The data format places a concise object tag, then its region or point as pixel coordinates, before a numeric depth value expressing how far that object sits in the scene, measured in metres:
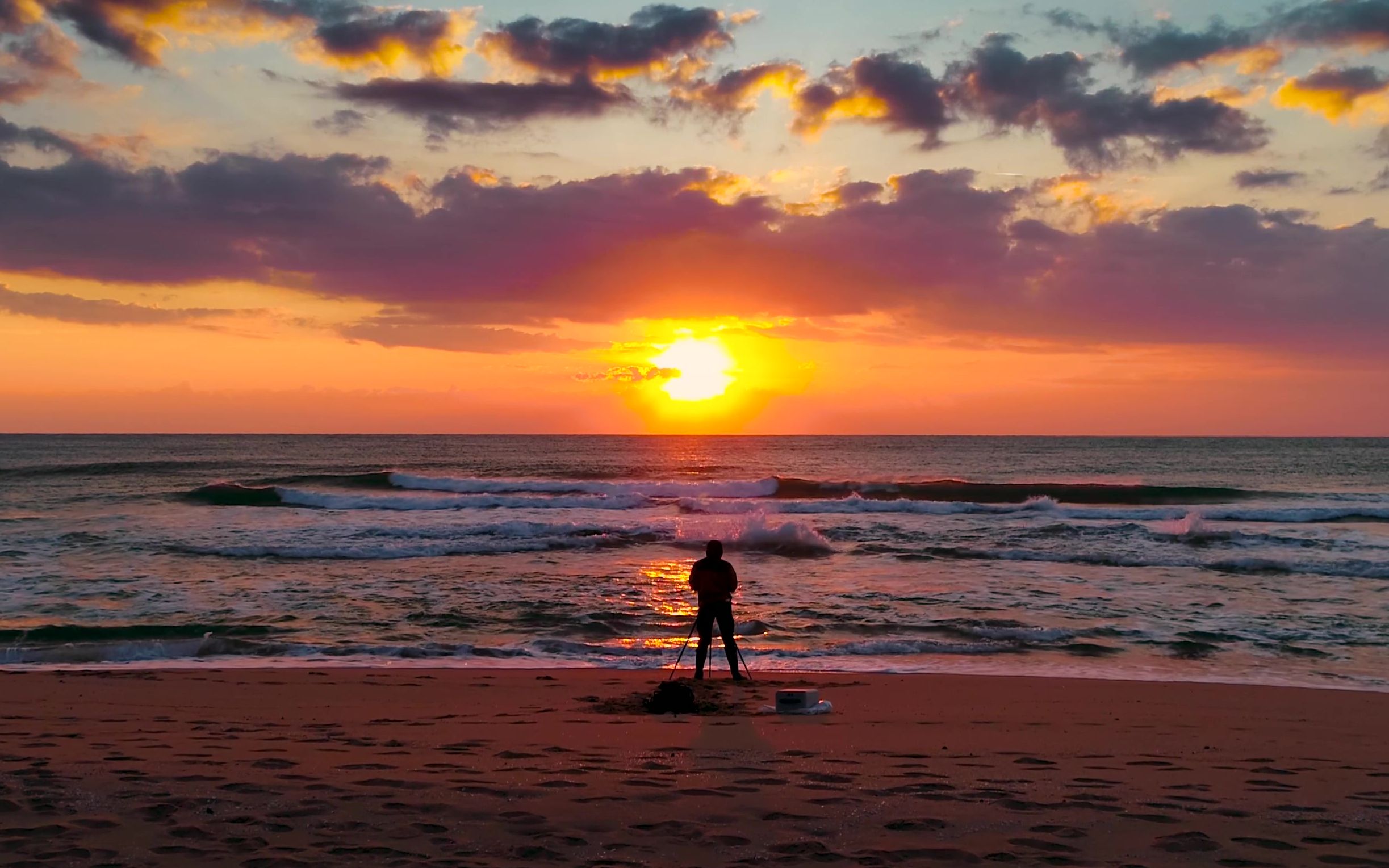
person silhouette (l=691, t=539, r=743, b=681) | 10.43
